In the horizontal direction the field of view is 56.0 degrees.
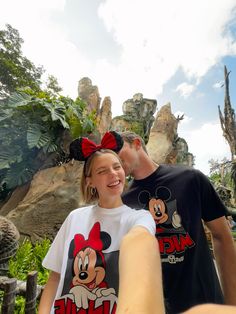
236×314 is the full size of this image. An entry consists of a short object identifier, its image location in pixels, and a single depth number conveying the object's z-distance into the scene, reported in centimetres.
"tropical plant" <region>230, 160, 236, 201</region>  626
